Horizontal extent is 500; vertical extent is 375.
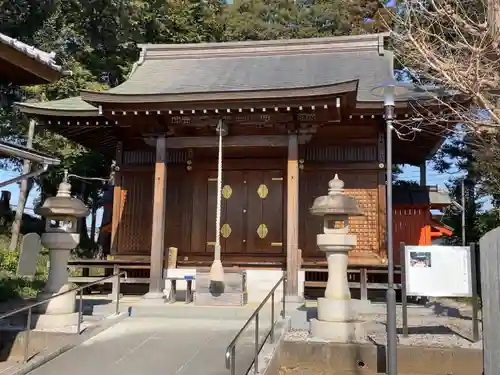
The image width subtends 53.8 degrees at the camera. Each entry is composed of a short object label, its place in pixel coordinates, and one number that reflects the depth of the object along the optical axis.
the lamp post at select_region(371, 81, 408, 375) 5.63
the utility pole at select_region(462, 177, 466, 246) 17.80
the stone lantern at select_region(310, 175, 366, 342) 6.84
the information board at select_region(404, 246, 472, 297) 6.64
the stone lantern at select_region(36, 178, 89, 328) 7.21
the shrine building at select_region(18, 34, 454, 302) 9.57
